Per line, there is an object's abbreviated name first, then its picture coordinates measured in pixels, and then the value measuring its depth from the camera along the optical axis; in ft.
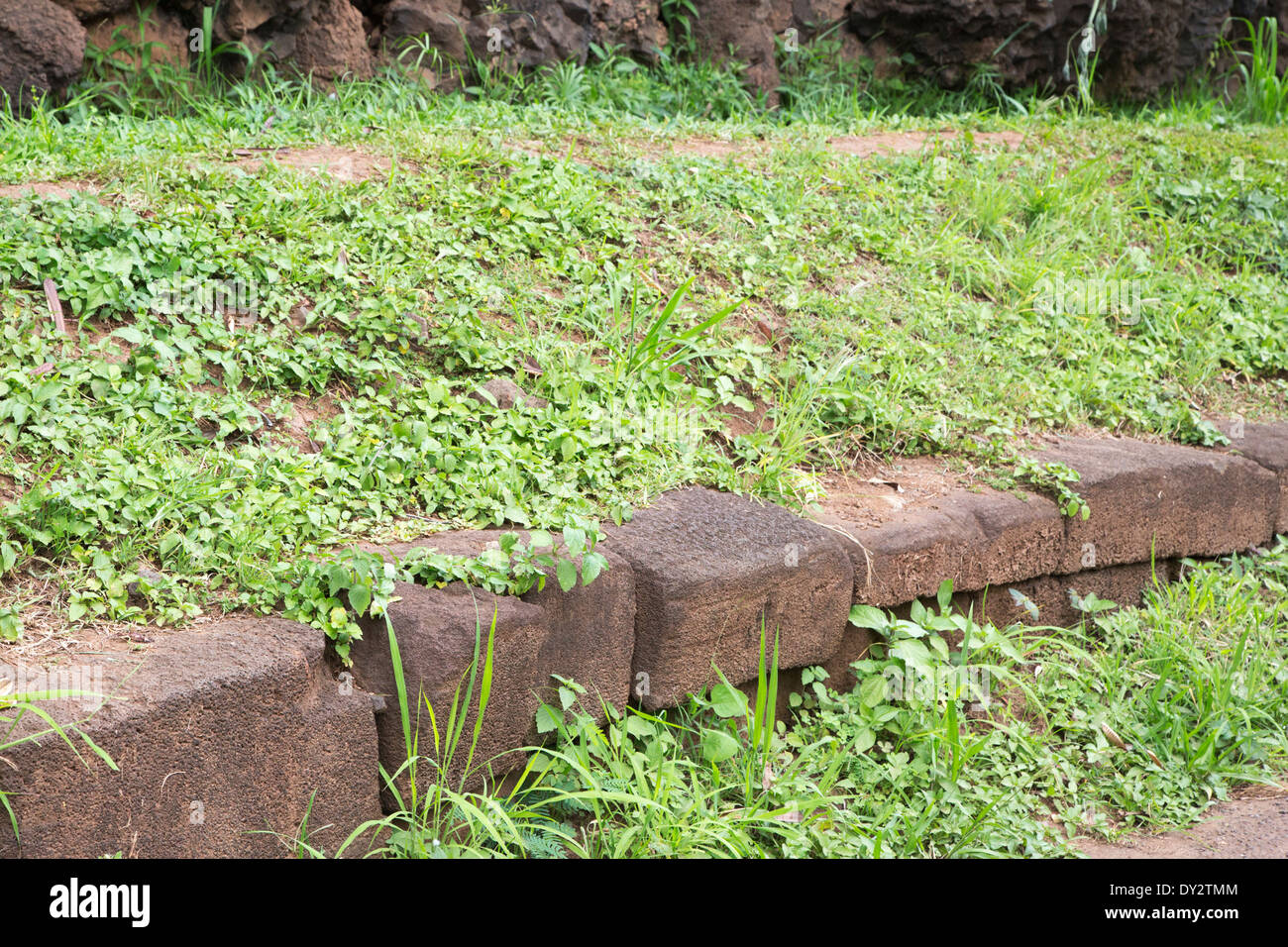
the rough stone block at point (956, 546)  10.50
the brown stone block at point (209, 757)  6.62
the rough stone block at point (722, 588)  9.23
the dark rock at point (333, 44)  18.42
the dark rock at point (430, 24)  19.35
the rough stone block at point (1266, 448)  14.03
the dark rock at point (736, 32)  22.21
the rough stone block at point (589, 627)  8.77
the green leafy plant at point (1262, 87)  24.34
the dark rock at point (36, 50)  15.89
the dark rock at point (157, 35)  17.19
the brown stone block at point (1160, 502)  12.35
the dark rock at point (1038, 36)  23.75
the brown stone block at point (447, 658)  8.08
